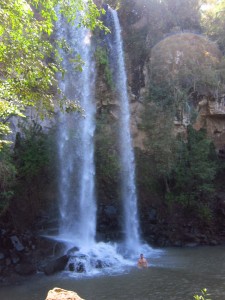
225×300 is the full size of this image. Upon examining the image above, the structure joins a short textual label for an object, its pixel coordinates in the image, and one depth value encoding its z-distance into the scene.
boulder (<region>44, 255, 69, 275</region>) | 13.17
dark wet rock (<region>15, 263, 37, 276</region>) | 13.19
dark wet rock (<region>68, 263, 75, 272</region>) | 13.51
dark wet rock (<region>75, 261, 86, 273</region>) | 13.36
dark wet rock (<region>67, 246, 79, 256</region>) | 14.19
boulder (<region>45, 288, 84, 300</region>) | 5.72
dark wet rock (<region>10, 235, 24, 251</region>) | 14.48
